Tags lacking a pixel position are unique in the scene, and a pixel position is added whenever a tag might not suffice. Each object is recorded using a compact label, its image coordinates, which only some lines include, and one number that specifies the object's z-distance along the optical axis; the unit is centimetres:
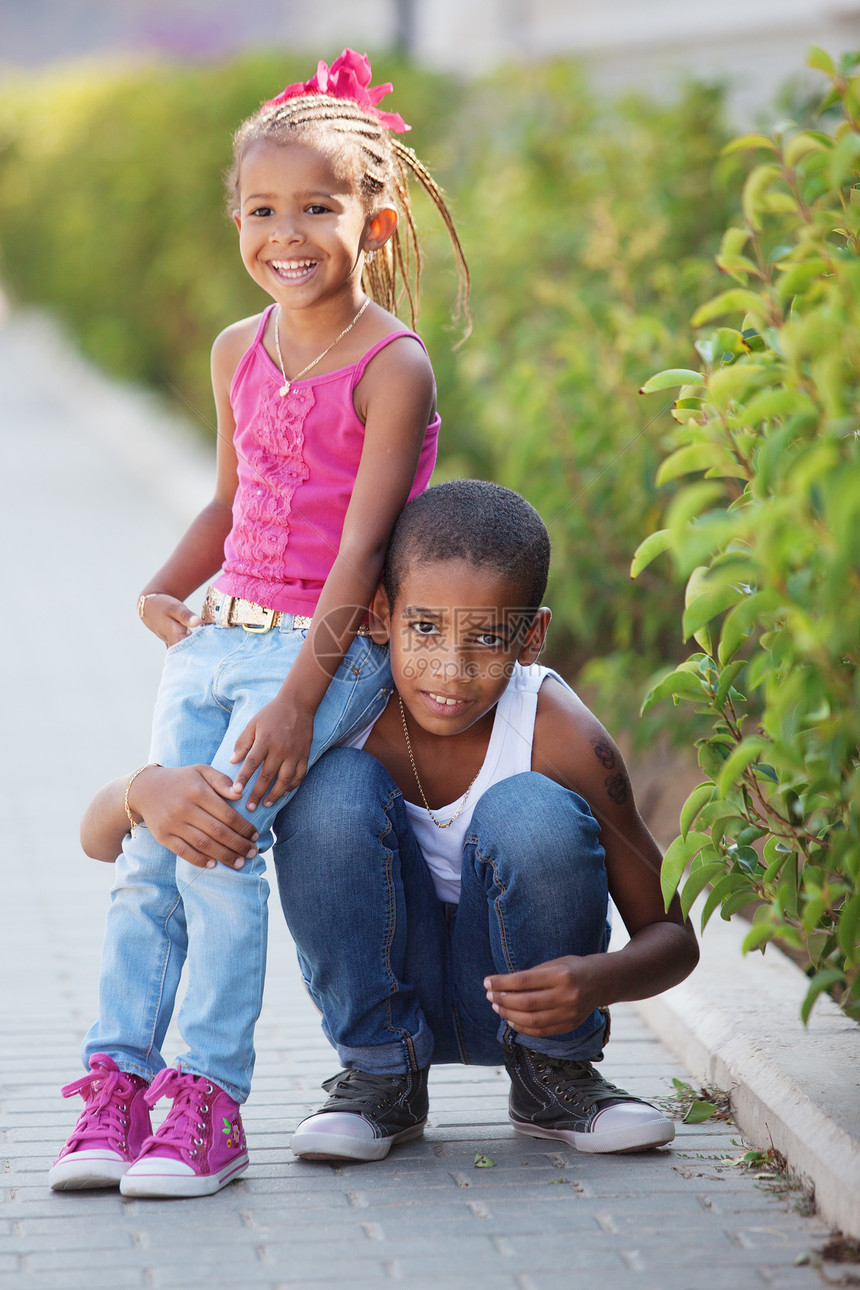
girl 506
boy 512
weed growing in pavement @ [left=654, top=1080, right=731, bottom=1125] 567
